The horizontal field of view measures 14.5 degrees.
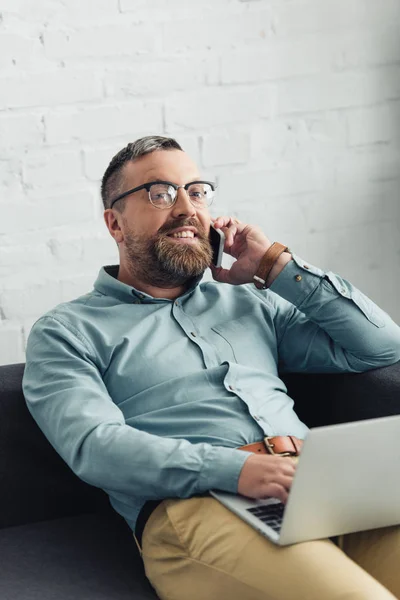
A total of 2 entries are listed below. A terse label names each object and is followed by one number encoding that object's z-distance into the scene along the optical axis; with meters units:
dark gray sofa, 2.31
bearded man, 2.19
